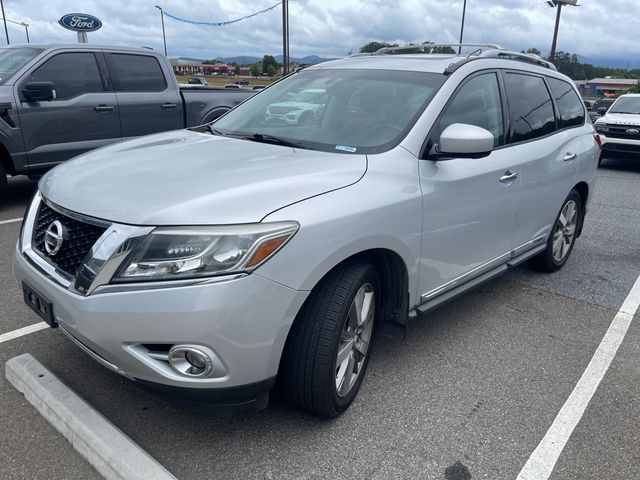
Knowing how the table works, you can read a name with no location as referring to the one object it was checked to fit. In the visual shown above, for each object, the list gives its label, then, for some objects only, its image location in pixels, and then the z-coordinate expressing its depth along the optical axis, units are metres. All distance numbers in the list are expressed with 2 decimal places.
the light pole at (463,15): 40.33
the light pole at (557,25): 34.56
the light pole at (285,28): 25.25
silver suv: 2.15
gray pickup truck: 6.19
